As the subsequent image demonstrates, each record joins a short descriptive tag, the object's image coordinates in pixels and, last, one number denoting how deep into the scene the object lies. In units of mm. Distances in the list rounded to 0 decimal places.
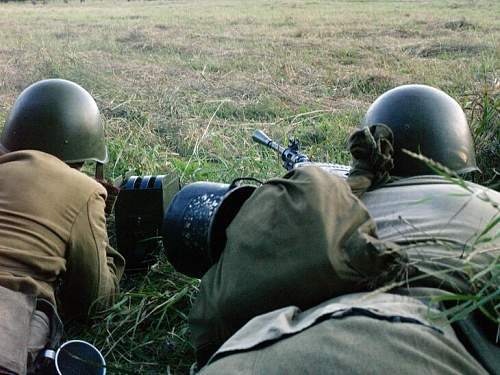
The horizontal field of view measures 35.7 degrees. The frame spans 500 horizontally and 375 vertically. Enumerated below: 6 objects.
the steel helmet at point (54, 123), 3619
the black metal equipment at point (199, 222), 2607
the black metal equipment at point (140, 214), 3723
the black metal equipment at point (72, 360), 2688
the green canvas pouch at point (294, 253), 1977
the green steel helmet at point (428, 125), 3141
